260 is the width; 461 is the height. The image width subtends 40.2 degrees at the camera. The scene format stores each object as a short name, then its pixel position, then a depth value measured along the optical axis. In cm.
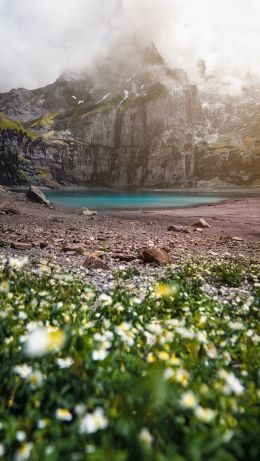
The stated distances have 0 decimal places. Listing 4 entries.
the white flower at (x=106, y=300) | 651
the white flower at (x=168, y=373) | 357
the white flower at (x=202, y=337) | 494
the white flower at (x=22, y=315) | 549
